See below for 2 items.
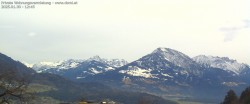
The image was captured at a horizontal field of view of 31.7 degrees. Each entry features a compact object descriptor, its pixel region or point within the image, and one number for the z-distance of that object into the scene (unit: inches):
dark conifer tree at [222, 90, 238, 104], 7138.8
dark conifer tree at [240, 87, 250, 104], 6412.4
